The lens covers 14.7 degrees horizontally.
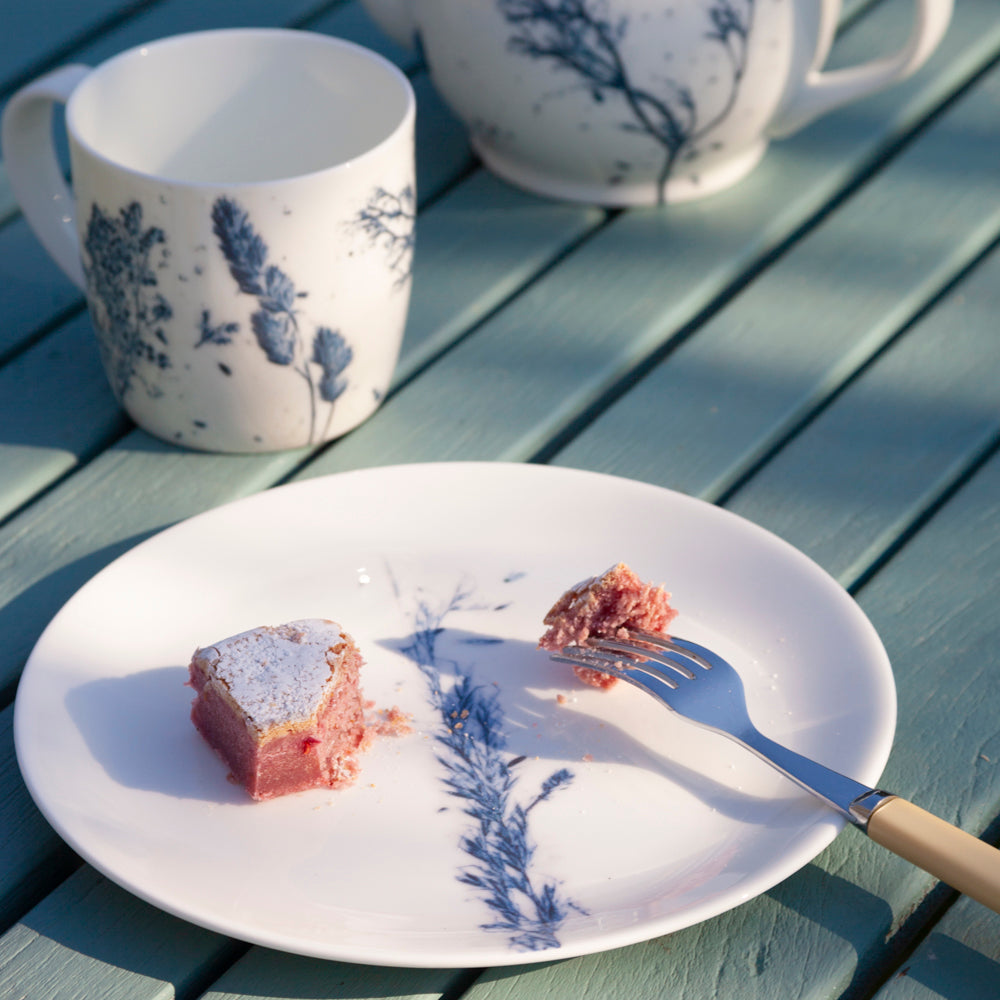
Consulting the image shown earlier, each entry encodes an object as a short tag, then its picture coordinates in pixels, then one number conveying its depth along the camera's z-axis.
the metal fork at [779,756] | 0.95
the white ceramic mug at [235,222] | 1.03
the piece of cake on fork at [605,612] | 1.00
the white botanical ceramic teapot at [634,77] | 1.09
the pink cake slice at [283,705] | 0.97
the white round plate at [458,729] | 0.95
